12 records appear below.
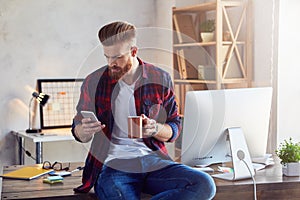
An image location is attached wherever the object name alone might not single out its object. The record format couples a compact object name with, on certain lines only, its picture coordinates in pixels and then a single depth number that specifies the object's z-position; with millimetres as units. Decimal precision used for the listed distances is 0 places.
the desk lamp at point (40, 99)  4014
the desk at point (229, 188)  2154
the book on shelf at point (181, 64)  3992
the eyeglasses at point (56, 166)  2560
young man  2137
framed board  4227
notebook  2393
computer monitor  2359
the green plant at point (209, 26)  3832
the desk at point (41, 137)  3730
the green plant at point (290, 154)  2434
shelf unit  3645
